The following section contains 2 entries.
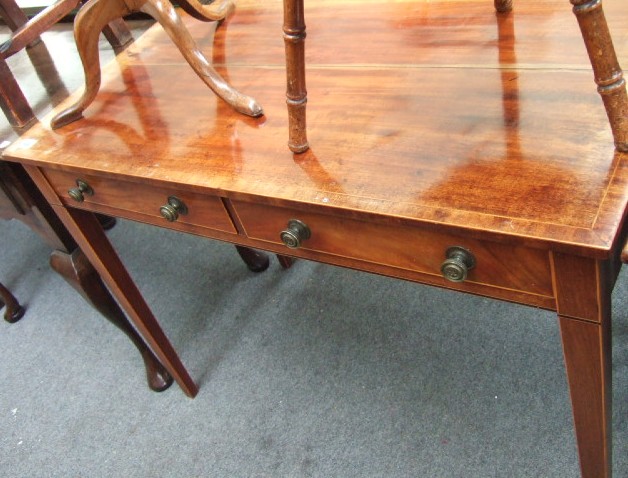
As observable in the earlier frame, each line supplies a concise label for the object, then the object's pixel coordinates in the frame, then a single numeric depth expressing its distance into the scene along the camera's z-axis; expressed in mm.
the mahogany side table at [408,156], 578
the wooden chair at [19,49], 1004
